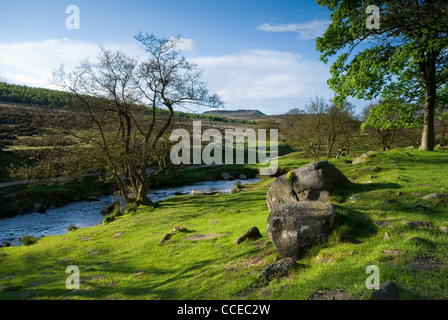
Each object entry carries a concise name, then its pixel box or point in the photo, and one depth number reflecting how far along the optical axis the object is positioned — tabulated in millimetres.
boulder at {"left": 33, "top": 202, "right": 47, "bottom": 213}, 33166
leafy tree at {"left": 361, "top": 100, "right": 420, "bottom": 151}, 24094
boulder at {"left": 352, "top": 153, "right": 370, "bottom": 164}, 26284
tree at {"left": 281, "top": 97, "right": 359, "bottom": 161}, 41500
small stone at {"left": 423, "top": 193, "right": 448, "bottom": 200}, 10367
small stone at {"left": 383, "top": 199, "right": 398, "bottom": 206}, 10540
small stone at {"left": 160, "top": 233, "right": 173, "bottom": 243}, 15242
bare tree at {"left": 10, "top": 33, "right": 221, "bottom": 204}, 25047
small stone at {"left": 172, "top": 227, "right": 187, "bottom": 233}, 16594
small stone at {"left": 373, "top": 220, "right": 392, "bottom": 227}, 8689
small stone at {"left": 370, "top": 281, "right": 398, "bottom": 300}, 4957
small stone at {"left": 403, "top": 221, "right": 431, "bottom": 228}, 8202
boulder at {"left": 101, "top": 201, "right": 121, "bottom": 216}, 31509
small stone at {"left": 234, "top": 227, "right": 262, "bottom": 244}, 11820
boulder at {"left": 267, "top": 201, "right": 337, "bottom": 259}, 8383
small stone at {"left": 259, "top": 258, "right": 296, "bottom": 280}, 7449
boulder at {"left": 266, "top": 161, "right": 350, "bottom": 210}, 12883
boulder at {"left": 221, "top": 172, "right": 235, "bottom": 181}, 54719
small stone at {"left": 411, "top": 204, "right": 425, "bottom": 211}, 9664
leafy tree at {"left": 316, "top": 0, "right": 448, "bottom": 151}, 16842
